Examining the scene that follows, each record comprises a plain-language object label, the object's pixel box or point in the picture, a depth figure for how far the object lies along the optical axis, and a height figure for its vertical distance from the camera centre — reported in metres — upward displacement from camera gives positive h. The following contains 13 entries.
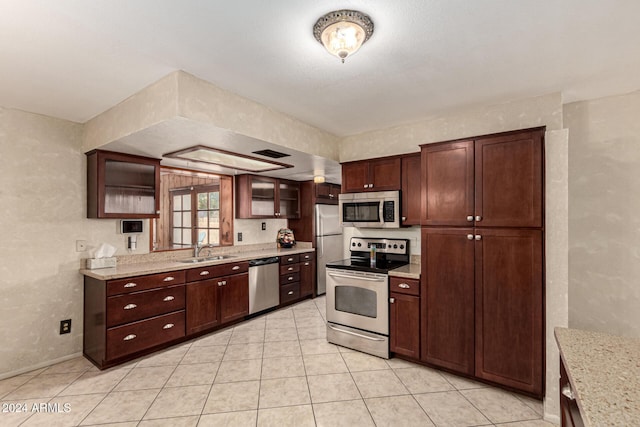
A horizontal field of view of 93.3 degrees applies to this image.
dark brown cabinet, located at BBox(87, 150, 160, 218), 3.11 +0.31
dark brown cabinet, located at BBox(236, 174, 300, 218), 4.68 +0.29
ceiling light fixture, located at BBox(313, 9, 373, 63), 1.52 +0.97
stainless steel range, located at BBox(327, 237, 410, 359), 3.02 -0.88
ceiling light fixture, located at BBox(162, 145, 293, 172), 3.10 +0.64
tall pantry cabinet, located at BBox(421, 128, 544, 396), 2.28 -0.35
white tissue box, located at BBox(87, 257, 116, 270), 3.12 -0.51
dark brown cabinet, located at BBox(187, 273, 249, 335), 3.44 -1.07
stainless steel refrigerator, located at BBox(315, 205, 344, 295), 5.34 -0.43
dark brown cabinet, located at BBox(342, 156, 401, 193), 3.30 +0.46
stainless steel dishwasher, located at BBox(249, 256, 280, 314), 4.18 -1.00
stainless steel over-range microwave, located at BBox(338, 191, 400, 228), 3.26 +0.06
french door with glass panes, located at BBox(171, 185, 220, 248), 4.77 -0.01
